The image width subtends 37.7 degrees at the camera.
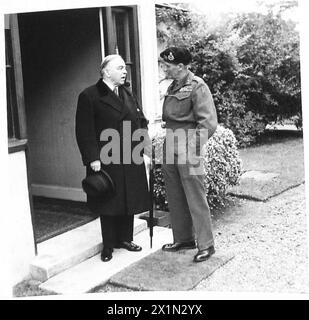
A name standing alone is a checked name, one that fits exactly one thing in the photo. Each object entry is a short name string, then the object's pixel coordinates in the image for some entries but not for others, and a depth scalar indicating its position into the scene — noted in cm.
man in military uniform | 333
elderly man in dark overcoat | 342
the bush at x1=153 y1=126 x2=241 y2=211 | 463
